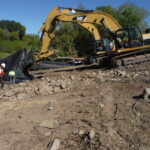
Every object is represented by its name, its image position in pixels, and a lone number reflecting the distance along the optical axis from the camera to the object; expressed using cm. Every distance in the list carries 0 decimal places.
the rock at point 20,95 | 508
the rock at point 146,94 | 372
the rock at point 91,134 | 275
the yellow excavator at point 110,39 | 799
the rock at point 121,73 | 622
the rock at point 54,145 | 266
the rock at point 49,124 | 325
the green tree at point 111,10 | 2426
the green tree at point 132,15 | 2469
